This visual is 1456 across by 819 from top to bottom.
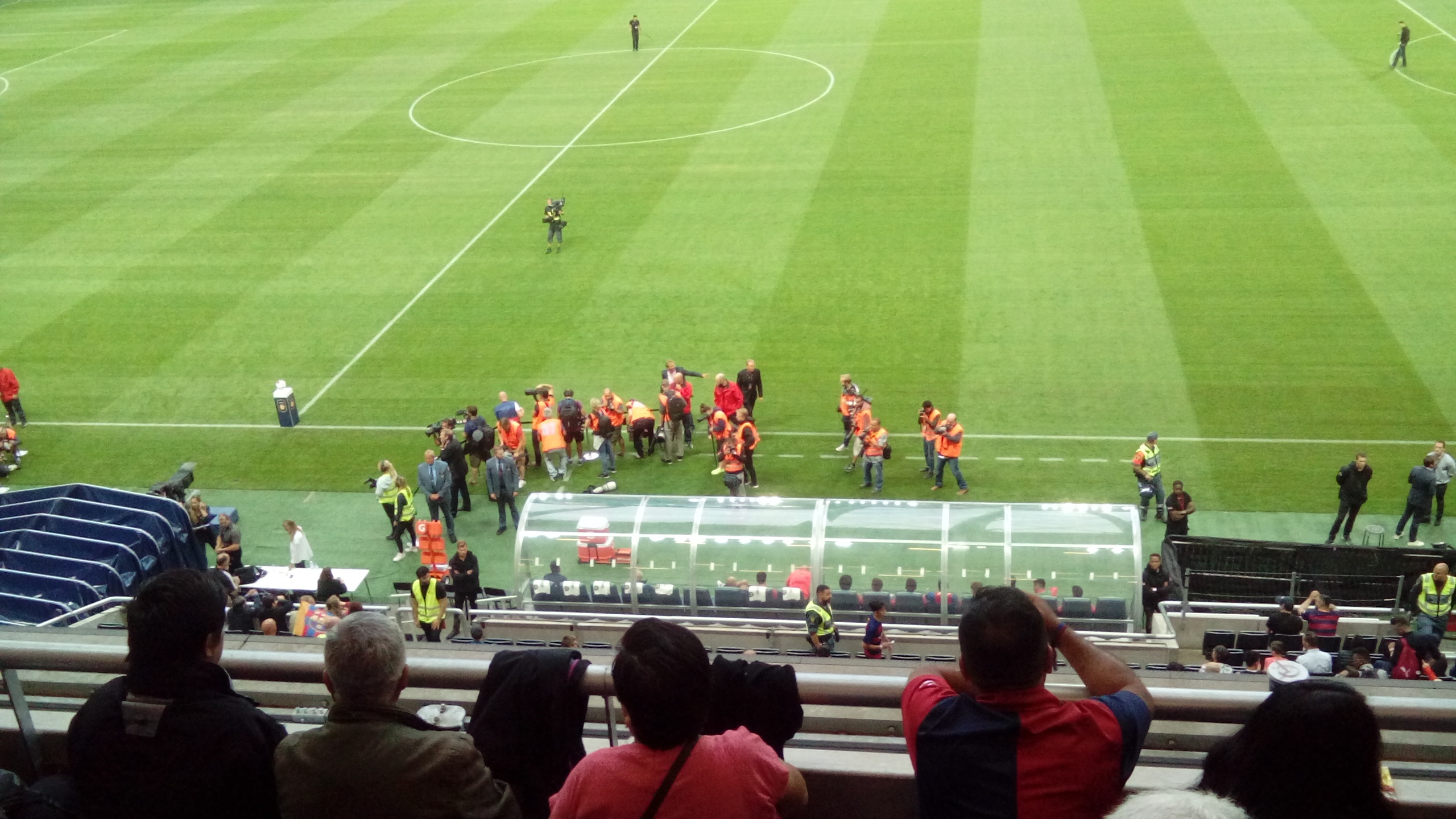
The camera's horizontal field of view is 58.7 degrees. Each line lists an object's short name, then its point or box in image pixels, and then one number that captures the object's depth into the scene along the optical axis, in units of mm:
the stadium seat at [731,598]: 16172
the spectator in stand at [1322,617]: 14445
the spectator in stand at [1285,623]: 13961
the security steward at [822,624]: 14414
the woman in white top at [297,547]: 18531
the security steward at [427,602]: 15547
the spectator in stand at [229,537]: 18156
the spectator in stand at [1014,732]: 3801
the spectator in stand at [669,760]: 3697
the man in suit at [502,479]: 19578
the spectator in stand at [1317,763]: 3312
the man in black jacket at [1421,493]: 17797
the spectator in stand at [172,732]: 4051
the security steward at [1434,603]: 14469
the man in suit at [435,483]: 19156
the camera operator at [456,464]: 20031
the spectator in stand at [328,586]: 16688
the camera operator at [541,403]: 21547
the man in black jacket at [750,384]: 22406
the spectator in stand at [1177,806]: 2938
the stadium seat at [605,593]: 16516
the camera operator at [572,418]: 21375
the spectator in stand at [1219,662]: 12711
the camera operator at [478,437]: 21125
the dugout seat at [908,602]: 15891
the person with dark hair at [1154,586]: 15500
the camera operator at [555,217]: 29953
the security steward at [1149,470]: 19047
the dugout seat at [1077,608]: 15680
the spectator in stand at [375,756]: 3822
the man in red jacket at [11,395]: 23625
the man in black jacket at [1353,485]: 17875
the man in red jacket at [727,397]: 21688
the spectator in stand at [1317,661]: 12305
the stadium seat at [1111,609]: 15578
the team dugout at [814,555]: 15602
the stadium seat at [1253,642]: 14391
